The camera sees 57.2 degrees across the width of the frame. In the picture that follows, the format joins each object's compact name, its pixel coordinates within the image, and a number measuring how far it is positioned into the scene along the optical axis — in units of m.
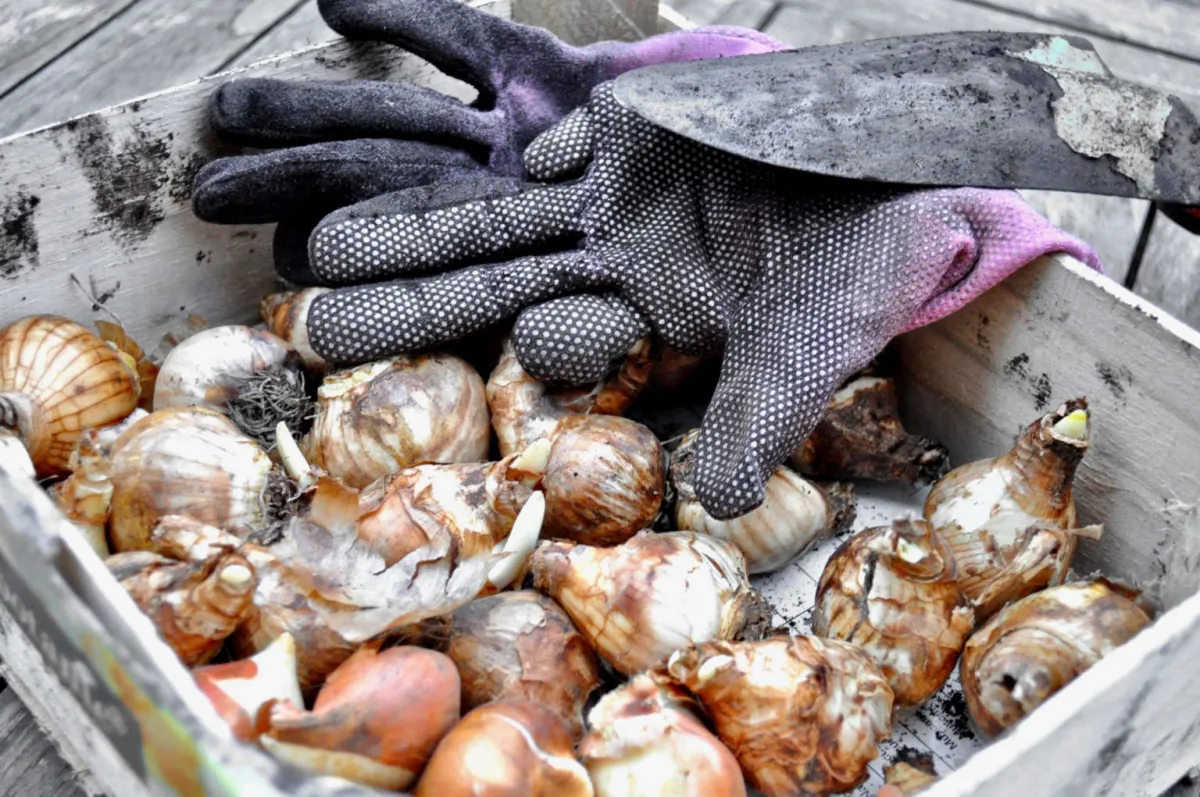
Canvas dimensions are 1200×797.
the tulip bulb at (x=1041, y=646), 0.54
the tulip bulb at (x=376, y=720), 0.44
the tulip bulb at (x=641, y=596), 0.58
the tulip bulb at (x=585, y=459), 0.66
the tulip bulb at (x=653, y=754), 0.49
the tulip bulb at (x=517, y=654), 0.55
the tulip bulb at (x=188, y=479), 0.61
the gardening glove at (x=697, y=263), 0.67
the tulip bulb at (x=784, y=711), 0.53
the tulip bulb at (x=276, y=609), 0.52
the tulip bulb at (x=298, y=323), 0.79
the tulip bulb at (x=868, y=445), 0.76
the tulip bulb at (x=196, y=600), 0.50
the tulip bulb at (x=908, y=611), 0.59
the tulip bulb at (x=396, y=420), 0.69
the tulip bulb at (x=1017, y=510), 0.64
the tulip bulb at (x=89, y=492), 0.60
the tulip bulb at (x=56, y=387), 0.68
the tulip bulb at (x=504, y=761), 0.45
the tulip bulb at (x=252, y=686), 0.45
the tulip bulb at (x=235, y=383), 0.73
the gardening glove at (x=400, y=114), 0.78
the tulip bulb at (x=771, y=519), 0.69
